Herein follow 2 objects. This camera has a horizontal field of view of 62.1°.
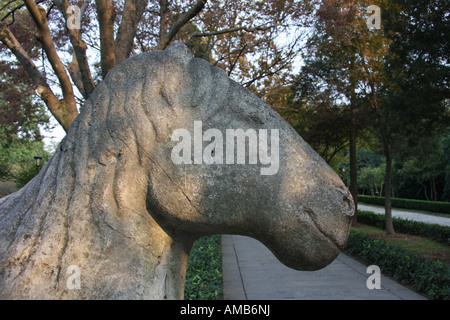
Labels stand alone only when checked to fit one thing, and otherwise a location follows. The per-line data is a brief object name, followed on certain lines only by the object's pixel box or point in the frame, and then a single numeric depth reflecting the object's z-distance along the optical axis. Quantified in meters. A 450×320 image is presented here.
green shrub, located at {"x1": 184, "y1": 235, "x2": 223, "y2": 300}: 5.65
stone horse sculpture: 1.30
